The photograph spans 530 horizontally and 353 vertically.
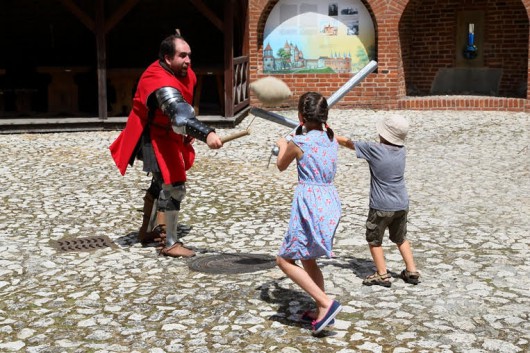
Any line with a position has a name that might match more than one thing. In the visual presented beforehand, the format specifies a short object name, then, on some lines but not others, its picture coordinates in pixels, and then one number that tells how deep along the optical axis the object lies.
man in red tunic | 5.46
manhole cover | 5.21
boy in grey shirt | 4.80
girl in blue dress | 4.04
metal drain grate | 5.82
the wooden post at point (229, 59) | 12.52
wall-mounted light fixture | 15.84
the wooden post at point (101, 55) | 12.52
